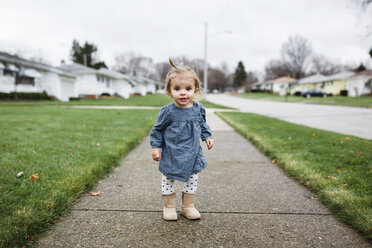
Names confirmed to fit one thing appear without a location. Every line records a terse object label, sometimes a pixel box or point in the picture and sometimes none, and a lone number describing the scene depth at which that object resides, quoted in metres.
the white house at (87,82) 31.56
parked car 43.97
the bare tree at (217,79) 114.31
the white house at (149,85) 63.47
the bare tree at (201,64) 86.19
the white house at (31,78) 21.08
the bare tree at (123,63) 86.59
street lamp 25.31
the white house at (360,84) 39.67
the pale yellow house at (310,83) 55.38
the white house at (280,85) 66.19
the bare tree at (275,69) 83.09
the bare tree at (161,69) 99.31
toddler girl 2.35
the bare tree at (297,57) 74.25
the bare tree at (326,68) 84.88
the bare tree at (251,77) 113.11
